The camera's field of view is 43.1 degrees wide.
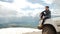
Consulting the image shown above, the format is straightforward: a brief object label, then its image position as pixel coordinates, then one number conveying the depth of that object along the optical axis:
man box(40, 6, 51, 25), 2.28
